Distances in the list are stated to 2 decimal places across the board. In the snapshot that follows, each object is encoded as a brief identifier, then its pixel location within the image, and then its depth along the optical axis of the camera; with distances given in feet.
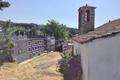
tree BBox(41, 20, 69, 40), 87.63
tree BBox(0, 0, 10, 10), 20.45
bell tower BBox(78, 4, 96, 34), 26.34
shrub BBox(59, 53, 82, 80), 17.71
